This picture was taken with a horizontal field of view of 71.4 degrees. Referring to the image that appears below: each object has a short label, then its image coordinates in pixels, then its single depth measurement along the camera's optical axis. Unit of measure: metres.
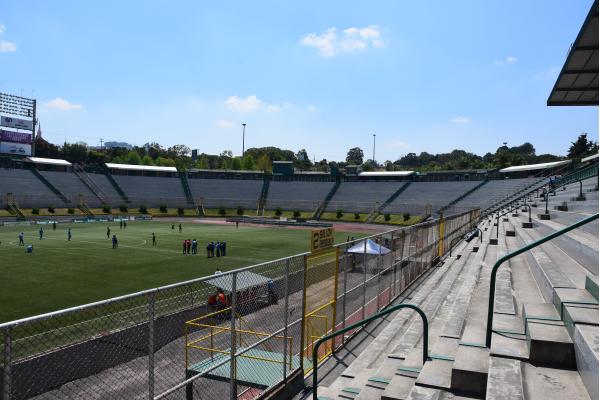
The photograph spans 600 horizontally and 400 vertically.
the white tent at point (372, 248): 12.49
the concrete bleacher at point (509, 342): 3.92
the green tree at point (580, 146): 81.56
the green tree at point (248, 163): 141.00
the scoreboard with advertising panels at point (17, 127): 75.00
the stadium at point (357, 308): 4.45
